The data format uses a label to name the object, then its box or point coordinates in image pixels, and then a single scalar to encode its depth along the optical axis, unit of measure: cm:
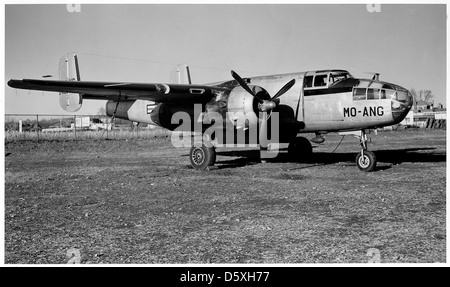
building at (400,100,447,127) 6104
